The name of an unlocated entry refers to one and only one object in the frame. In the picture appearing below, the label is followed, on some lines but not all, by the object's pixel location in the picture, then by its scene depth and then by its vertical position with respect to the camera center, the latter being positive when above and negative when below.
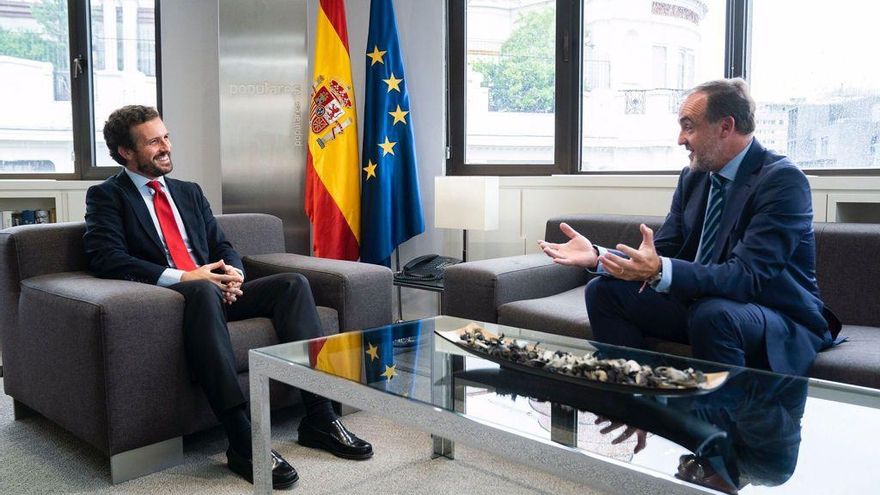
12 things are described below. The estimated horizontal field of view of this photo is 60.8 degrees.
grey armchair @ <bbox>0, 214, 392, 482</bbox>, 2.11 -0.50
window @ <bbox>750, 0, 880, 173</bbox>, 2.93 +0.40
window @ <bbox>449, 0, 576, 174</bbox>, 3.78 +0.49
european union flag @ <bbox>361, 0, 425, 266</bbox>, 3.95 +0.14
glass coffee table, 1.16 -0.44
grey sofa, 2.05 -0.41
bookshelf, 4.06 -0.08
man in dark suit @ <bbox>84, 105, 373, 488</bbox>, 2.19 -0.29
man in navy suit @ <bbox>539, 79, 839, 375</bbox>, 2.00 -0.24
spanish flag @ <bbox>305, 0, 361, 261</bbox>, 4.04 +0.18
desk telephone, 3.58 -0.43
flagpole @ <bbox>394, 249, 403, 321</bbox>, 3.84 -0.66
